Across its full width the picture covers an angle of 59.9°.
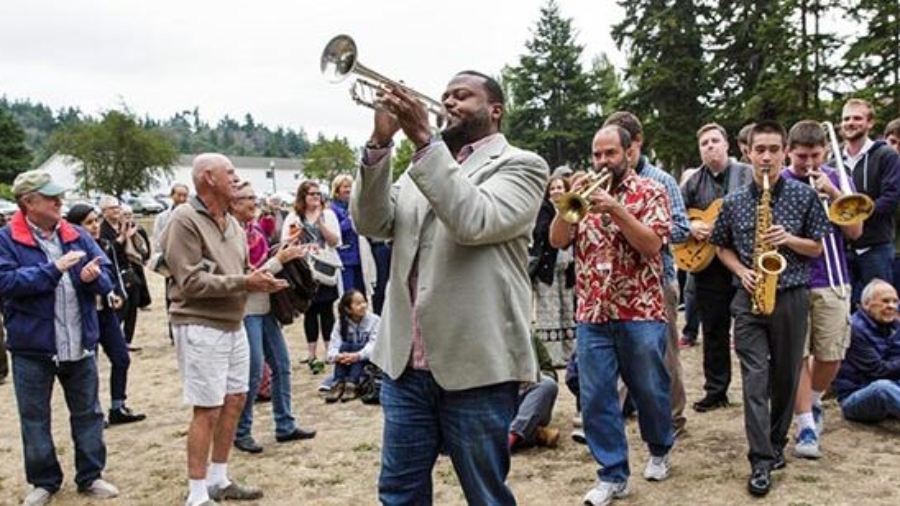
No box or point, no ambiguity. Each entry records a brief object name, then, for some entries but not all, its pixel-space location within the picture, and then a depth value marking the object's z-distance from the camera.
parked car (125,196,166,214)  51.31
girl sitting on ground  7.08
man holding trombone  4.93
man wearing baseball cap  4.59
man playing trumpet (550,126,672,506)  4.23
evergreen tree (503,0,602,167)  43.66
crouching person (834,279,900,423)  5.45
